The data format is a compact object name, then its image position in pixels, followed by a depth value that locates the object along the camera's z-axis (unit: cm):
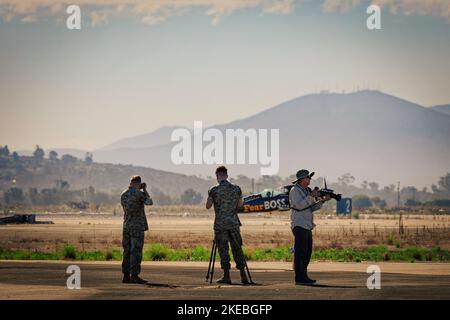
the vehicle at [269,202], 6569
